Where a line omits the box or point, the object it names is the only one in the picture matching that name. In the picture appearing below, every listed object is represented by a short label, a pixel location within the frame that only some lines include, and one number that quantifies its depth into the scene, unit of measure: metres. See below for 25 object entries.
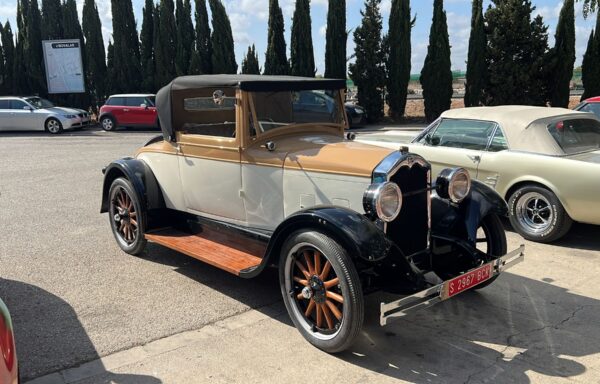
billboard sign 24.02
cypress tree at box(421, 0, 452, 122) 20.27
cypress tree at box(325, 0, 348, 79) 22.16
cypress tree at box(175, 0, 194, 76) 23.94
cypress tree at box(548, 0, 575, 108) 18.34
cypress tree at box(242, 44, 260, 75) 23.48
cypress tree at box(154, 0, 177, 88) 24.00
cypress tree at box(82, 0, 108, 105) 24.70
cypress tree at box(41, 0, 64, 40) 24.39
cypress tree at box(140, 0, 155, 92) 24.52
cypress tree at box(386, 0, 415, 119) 20.98
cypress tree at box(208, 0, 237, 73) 23.48
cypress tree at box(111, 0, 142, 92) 24.50
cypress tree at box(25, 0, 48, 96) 24.59
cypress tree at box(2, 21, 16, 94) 25.14
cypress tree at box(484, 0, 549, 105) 18.45
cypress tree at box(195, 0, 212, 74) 23.84
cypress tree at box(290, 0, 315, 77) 22.64
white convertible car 5.46
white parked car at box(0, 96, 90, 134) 19.47
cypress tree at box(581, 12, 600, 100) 18.38
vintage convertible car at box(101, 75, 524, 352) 3.53
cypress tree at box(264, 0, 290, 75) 22.80
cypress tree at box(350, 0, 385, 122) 21.36
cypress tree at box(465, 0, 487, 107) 19.09
